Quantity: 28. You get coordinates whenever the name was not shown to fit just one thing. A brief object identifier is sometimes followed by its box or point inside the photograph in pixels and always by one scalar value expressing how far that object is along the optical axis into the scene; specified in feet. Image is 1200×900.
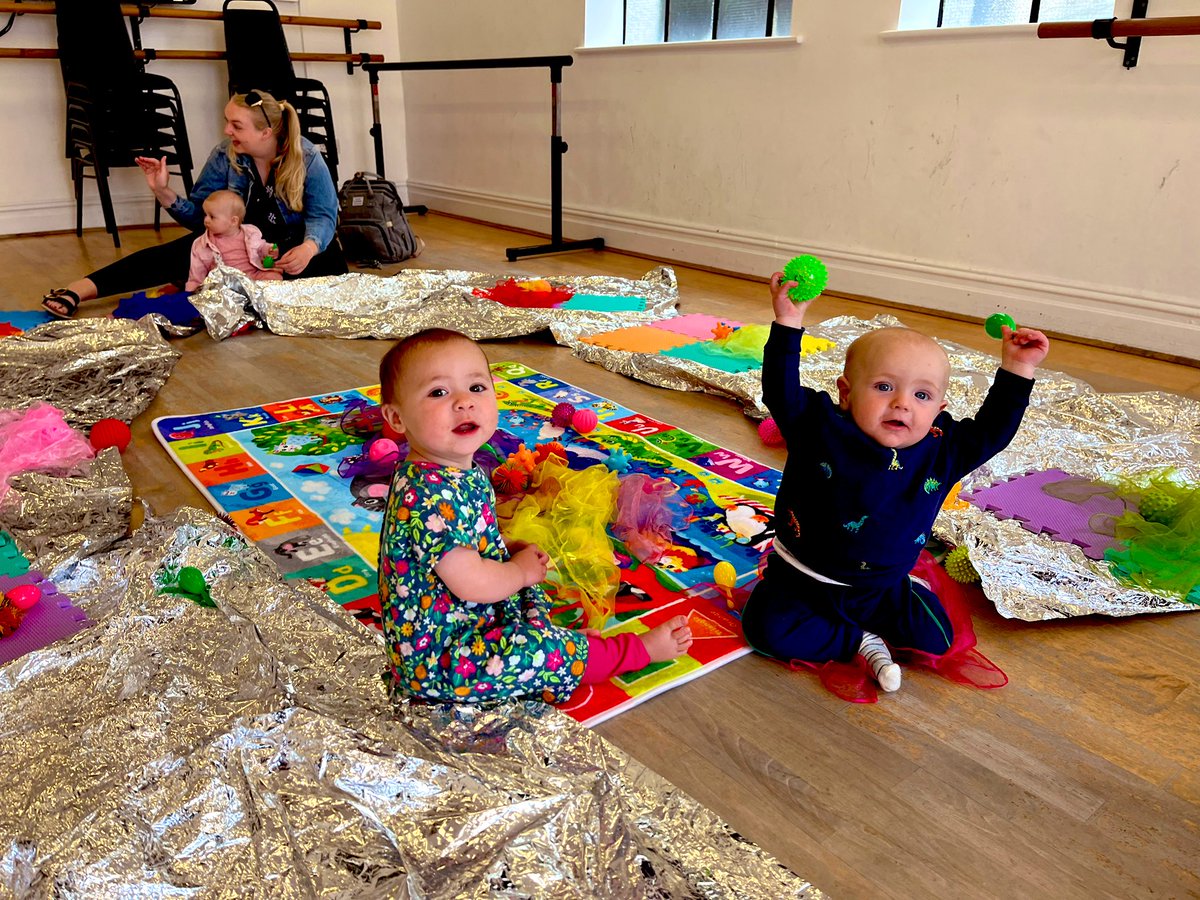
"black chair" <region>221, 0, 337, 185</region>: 16.42
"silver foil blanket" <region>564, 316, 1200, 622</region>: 5.16
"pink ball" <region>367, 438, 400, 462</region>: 6.61
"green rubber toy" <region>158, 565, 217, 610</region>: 4.80
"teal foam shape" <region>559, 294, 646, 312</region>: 11.39
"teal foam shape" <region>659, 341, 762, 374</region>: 8.95
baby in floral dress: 3.74
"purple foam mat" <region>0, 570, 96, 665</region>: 4.51
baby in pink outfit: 10.70
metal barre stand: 14.32
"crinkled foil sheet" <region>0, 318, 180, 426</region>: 7.63
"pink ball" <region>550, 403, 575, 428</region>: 7.58
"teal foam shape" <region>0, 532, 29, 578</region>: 5.15
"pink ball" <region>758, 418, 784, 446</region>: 7.30
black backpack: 14.26
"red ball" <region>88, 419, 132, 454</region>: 6.88
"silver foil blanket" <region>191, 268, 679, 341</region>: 10.19
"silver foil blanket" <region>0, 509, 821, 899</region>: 3.09
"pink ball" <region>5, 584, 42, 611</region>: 4.74
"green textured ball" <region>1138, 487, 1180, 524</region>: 5.74
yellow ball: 5.22
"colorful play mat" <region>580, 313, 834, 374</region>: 9.18
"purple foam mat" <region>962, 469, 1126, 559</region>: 5.82
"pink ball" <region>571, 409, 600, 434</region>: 7.46
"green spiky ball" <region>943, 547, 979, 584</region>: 5.42
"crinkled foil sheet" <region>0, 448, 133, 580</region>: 5.36
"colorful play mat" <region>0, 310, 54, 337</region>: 9.67
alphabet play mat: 4.92
